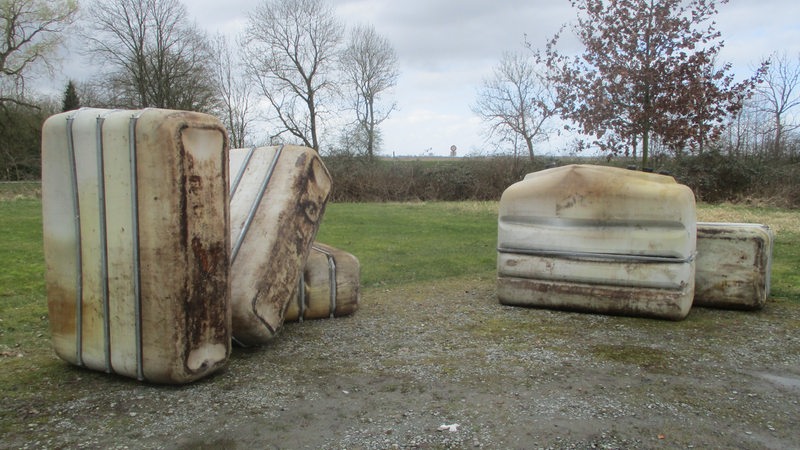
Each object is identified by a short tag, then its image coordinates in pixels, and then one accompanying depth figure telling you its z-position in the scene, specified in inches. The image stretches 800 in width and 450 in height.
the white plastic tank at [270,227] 157.8
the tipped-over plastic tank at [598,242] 194.5
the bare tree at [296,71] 1314.0
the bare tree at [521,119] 1254.9
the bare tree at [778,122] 947.7
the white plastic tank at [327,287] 196.7
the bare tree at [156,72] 1154.0
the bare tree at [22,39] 1131.9
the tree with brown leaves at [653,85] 468.4
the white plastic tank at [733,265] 207.9
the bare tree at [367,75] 1476.4
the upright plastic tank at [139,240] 130.2
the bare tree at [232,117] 1310.3
